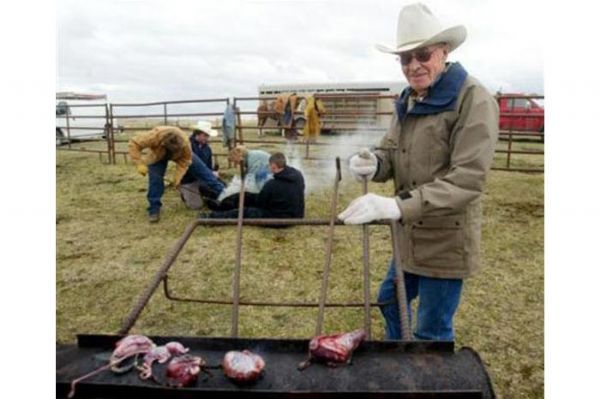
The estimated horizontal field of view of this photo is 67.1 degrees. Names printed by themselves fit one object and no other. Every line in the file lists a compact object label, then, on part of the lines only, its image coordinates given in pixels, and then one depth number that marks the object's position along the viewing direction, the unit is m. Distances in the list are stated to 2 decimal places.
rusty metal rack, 1.78
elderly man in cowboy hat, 1.79
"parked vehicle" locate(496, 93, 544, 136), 14.09
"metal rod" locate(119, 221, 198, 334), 1.69
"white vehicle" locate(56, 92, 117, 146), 15.48
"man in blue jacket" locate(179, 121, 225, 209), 6.56
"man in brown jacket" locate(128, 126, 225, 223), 6.02
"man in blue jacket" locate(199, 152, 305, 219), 5.34
